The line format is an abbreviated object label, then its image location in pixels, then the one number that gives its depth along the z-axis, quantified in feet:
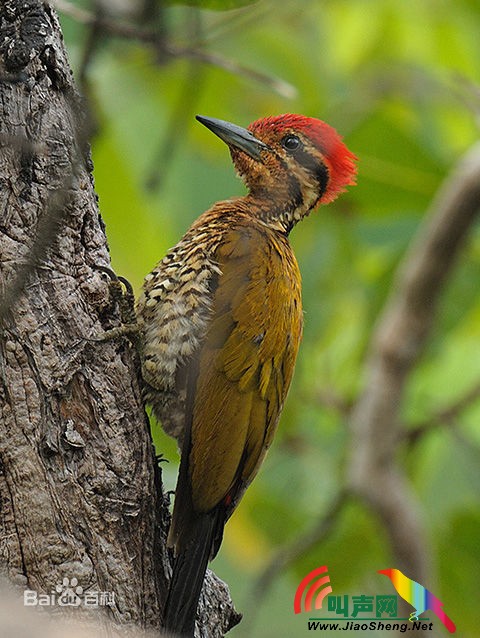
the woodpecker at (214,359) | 15.34
